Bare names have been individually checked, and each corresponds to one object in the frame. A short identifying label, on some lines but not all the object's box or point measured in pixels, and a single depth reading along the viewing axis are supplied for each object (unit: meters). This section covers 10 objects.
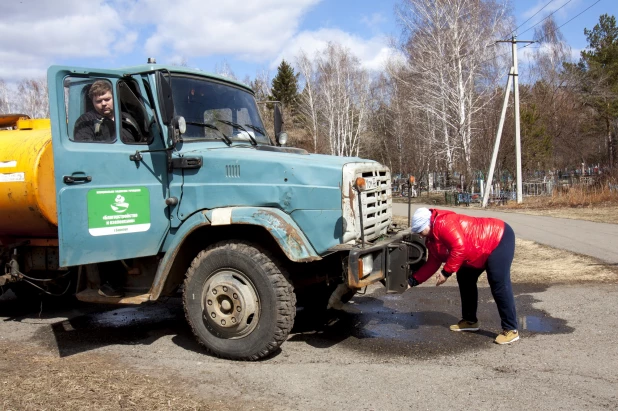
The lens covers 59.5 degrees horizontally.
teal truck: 4.60
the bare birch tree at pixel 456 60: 29.83
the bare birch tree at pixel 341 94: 43.82
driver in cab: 4.87
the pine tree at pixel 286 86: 47.97
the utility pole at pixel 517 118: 22.25
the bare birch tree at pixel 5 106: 44.31
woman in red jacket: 5.01
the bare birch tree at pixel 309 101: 44.06
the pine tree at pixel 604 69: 36.97
